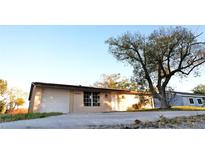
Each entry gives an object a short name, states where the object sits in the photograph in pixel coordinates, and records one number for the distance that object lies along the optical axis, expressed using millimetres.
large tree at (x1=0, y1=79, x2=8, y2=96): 17875
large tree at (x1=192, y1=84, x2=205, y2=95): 23000
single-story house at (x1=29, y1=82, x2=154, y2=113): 10906
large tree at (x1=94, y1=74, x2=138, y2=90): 24803
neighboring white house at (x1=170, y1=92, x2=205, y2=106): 20781
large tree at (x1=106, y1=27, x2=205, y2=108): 10977
